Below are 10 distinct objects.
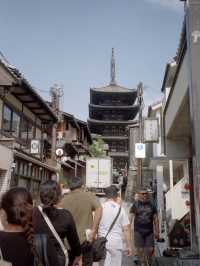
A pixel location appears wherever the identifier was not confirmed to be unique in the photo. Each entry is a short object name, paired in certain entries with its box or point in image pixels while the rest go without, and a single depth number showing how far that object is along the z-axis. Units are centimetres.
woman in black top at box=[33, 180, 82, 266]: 329
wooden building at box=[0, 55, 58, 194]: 1641
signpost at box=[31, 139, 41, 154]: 2178
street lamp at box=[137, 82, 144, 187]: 1988
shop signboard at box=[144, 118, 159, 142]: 1588
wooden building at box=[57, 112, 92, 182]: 3641
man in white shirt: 586
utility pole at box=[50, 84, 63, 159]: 2697
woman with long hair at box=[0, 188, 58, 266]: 231
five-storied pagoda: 5944
